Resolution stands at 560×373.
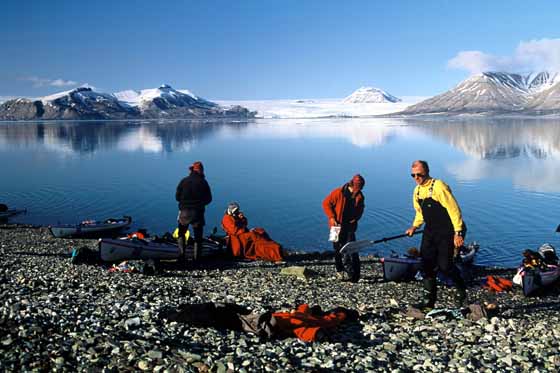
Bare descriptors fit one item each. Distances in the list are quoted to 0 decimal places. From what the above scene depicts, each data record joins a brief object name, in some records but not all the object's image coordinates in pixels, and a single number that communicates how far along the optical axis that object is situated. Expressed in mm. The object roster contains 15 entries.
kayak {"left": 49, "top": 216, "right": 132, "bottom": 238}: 18828
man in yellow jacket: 8094
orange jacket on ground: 7172
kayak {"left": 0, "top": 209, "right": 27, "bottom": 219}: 23373
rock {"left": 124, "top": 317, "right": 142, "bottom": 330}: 7129
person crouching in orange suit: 14406
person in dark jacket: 12780
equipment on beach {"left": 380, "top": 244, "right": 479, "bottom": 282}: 11914
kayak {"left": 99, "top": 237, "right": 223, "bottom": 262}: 13031
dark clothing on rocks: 7176
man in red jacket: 11000
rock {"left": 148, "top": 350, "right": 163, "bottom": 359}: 6040
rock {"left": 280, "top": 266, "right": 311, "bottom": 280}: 11841
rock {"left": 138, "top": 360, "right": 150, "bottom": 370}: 5785
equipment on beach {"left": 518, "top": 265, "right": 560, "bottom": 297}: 11633
